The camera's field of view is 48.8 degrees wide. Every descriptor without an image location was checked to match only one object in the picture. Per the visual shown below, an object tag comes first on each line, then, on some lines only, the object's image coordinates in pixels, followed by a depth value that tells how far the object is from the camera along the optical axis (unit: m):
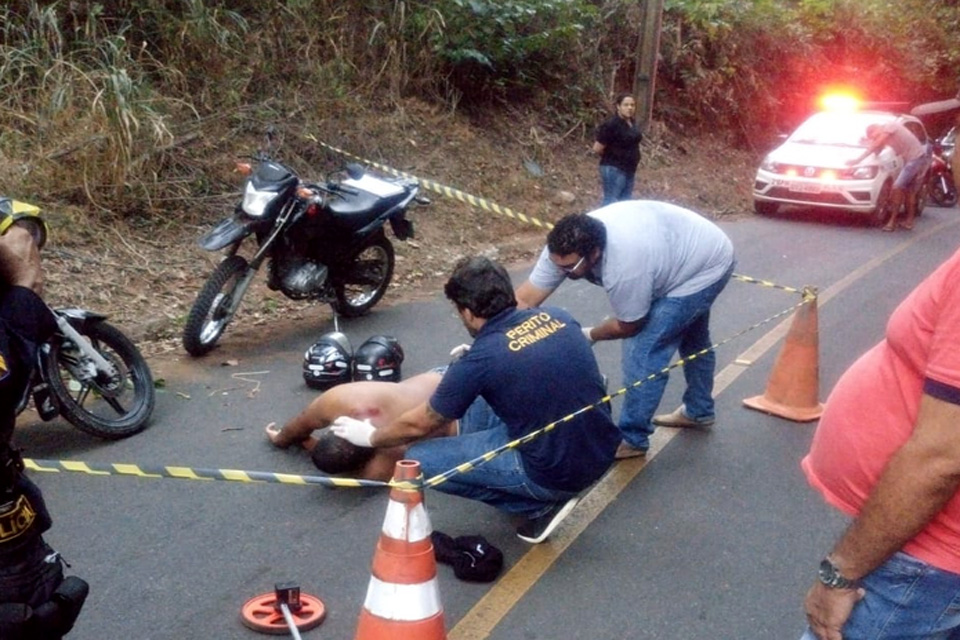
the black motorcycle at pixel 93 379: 5.22
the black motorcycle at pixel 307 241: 7.04
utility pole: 14.65
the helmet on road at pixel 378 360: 6.14
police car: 15.00
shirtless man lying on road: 4.80
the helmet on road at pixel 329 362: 6.27
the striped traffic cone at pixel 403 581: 3.11
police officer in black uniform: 2.41
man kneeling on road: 4.18
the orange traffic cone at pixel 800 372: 6.35
